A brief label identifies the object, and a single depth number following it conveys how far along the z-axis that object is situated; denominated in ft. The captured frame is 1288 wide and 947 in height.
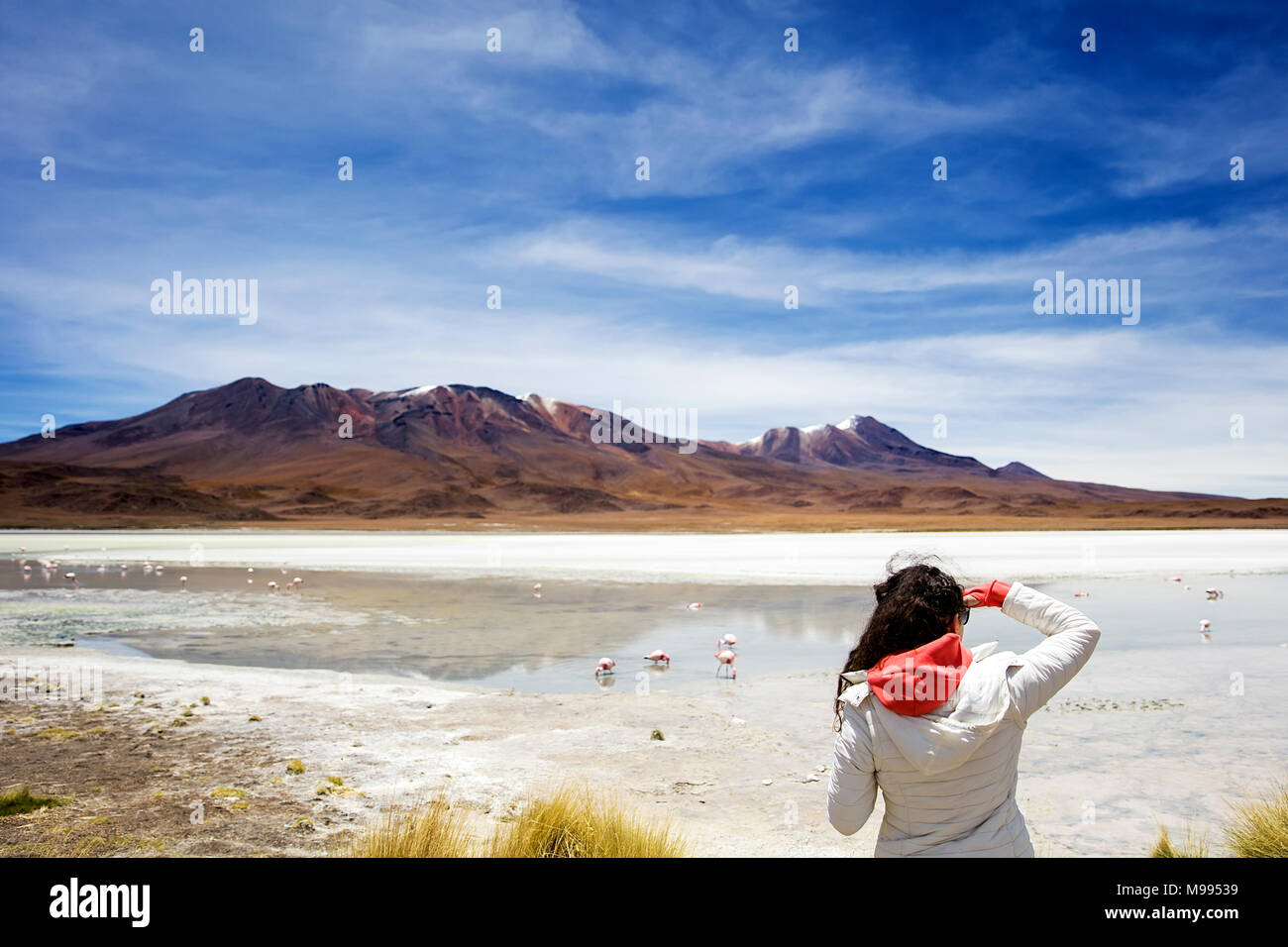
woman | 7.36
